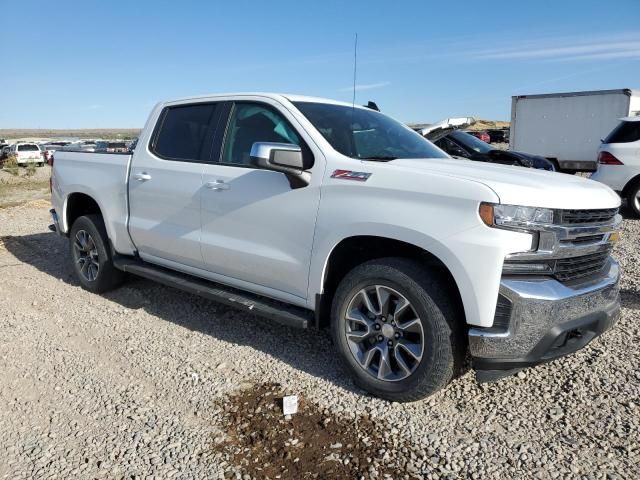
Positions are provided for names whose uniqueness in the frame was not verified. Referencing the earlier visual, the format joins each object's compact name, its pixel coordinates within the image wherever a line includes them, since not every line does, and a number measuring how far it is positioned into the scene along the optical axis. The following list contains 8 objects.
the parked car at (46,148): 34.32
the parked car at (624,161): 8.79
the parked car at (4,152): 34.64
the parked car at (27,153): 32.84
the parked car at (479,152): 9.95
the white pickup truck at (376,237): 2.83
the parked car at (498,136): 35.34
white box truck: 16.31
